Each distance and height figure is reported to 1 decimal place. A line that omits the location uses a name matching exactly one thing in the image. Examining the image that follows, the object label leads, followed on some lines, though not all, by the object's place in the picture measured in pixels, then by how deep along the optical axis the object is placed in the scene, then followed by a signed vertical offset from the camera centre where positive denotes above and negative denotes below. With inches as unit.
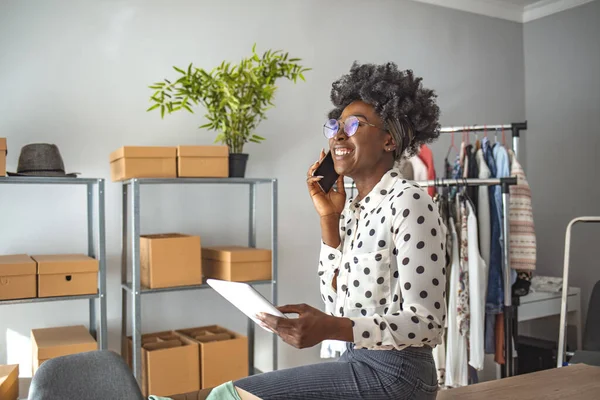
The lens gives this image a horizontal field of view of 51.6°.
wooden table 76.9 -25.2
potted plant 116.3 +19.7
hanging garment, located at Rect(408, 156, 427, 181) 140.3 +5.9
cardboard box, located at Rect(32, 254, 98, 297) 100.9 -12.6
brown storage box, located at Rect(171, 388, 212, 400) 68.8 -22.2
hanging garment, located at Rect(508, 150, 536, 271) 132.9 -6.8
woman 55.4 -6.6
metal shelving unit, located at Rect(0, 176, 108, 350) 100.7 -9.7
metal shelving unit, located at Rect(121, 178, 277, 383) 108.2 -10.7
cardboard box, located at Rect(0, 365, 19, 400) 86.5 -26.0
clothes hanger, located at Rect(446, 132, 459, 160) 170.0 +13.2
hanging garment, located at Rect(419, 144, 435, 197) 141.3 +7.8
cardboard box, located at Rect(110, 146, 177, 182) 108.1 +6.6
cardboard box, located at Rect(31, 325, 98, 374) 98.6 -23.6
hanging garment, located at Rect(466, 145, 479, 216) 139.9 +6.6
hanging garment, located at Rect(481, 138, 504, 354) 130.6 -18.6
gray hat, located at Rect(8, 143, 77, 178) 103.6 +6.6
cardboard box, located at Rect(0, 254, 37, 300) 97.8 -12.5
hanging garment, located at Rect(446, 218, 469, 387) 124.2 -29.8
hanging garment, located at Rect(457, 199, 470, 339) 124.1 -17.6
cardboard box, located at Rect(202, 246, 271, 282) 115.6 -12.6
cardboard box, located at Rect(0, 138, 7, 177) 98.3 +7.1
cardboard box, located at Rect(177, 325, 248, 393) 113.3 -30.0
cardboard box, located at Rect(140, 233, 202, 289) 109.7 -11.3
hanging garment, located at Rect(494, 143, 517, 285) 132.6 +5.9
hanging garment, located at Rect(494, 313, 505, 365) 129.5 -30.8
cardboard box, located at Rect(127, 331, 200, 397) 109.1 -30.6
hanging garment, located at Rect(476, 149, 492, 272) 131.1 -5.9
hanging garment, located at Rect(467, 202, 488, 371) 124.0 -21.3
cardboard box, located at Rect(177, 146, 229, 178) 111.7 +6.7
